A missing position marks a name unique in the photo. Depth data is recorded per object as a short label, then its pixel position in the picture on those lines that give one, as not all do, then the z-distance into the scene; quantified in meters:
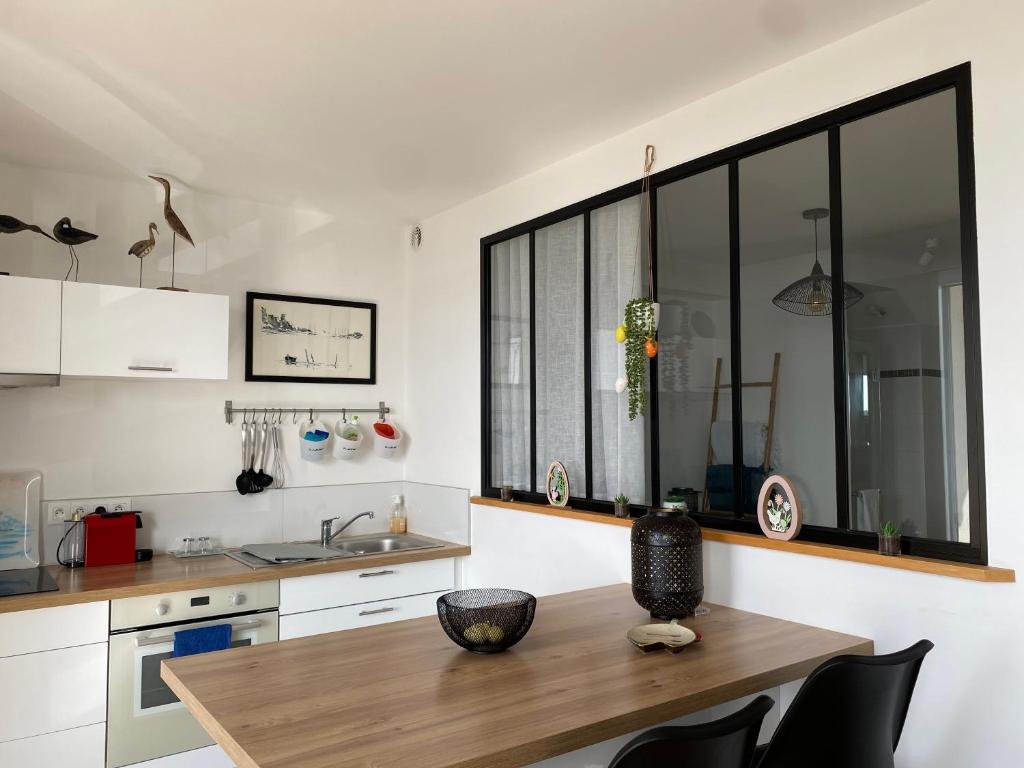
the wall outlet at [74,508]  3.27
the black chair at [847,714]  1.50
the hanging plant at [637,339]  2.68
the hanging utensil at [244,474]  3.72
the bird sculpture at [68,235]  3.11
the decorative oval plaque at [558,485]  3.13
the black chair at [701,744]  1.24
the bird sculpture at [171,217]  3.35
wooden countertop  2.71
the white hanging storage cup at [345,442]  3.99
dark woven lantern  2.23
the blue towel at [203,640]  2.91
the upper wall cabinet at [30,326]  2.89
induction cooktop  2.74
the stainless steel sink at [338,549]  3.35
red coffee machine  3.21
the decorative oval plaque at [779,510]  2.24
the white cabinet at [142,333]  3.06
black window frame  1.89
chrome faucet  3.79
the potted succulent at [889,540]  2.00
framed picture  3.83
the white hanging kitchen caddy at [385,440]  4.11
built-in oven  2.82
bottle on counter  4.15
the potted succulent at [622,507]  2.82
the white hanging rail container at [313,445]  3.88
